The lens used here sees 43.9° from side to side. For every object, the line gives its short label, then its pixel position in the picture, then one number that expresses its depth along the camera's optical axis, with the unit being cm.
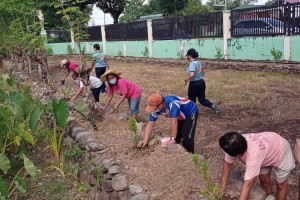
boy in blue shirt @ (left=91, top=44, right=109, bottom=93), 940
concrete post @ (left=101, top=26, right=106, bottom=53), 2097
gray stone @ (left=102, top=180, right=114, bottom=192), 401
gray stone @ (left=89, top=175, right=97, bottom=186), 439
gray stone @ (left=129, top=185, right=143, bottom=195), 357
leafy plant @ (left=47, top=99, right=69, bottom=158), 475
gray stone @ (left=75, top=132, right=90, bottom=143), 502
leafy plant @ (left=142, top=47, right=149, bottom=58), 1730
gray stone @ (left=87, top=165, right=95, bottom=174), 447
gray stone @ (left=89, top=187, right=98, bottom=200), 435
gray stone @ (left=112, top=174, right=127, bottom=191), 381
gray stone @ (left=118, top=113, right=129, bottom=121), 594
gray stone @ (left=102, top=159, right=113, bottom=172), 418
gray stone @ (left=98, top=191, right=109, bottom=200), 403
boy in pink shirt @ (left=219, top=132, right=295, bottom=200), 305
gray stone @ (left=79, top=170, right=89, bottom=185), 466
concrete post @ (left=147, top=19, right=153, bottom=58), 1683
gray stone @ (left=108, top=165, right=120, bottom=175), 402
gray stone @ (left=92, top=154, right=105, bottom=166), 441
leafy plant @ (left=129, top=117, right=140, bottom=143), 443
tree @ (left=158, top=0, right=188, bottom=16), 2746
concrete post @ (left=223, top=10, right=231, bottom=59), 1273
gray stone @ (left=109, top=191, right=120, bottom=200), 383
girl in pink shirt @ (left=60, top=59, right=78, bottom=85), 778
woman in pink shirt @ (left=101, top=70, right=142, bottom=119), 588
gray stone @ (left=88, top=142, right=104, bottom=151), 466
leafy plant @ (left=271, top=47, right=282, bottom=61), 1117
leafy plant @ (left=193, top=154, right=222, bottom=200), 297
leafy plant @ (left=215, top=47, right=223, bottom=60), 1323
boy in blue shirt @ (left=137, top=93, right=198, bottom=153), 430
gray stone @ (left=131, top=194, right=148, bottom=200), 345
